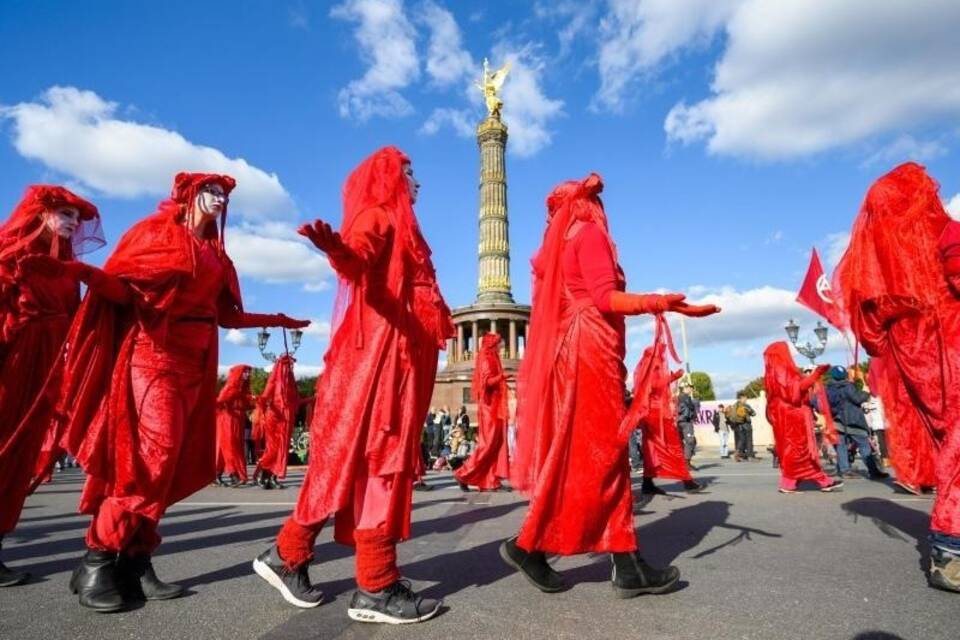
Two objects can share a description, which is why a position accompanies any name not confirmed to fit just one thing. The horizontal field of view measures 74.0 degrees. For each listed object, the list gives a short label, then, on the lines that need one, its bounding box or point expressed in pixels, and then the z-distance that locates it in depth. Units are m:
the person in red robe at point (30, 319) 3.87
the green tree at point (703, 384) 82.44
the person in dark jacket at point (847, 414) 10.37
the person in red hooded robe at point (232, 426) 11.34
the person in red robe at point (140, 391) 3.08
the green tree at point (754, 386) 72.01
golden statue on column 55.56
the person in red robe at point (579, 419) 3.07
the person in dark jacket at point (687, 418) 14.48
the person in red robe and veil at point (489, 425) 8.86
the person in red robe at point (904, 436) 3.47
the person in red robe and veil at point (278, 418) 10.74
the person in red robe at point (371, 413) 2.81
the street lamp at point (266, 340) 11.17
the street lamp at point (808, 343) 14.52
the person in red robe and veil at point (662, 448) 7.53
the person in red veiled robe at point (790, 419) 8.07
